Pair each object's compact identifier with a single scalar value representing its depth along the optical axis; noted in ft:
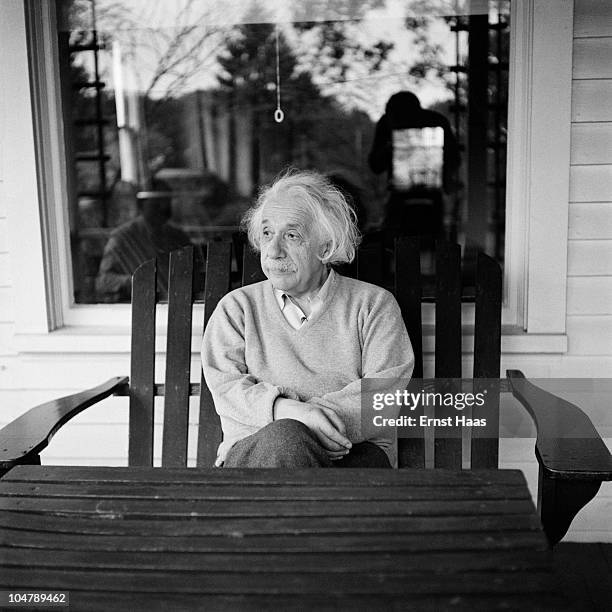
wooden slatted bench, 7.71
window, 7.79
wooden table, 3.75
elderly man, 6.78
